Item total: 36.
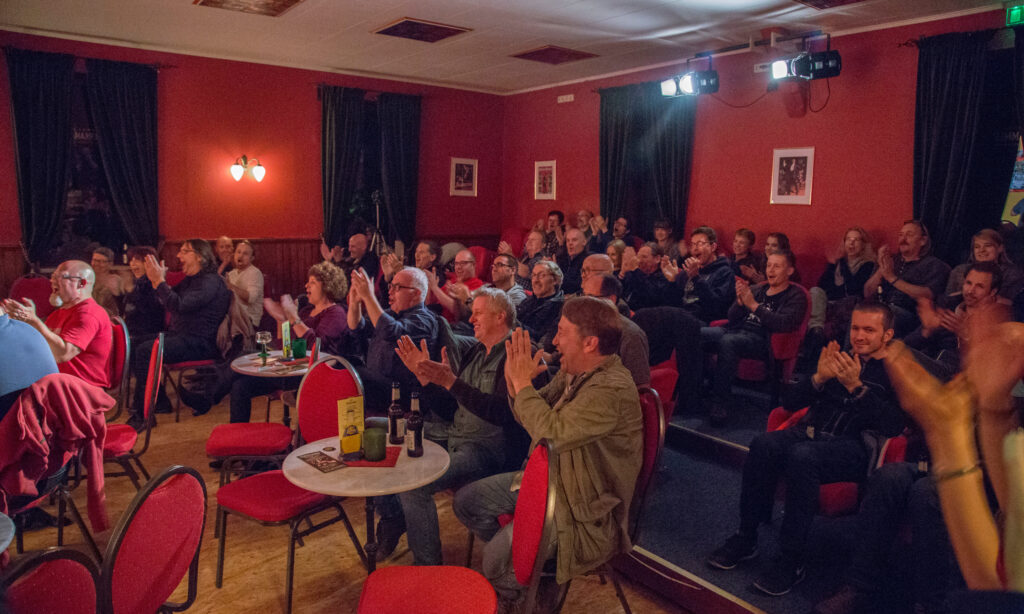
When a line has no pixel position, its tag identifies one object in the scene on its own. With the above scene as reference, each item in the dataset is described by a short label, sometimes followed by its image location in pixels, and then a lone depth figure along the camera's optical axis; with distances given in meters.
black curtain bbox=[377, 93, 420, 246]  9.45
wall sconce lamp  8.36
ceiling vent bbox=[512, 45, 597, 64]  7.56
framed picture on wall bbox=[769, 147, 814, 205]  6.92
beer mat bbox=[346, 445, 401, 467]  2.67
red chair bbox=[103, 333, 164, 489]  3.53
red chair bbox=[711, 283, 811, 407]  4.99
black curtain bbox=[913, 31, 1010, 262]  5.65
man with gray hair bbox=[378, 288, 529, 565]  2.95
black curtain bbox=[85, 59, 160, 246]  7.43
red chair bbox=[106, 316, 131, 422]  4.04
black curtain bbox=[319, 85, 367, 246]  8.96
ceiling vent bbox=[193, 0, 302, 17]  5.84
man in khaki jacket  2.36
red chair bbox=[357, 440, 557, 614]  2.00
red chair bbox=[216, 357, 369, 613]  2.79
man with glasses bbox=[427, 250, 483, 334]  5.33
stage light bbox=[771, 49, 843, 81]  6.08
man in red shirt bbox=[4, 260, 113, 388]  3.68
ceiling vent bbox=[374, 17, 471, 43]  6.50
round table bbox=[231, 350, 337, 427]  4.17
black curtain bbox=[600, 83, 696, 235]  8.06
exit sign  5.07
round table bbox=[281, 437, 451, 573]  2.44
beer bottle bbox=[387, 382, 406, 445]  2.91
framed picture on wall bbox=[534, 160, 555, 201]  9.98
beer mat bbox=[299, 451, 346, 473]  2.64
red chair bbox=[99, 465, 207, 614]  1.68
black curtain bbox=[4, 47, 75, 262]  6.98
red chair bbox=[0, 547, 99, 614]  1.42
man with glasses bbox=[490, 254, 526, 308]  5.35
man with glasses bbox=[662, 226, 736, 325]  6.00
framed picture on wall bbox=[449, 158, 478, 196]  10.38
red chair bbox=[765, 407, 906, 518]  2.95
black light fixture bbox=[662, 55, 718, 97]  7.14
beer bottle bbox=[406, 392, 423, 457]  2.77
